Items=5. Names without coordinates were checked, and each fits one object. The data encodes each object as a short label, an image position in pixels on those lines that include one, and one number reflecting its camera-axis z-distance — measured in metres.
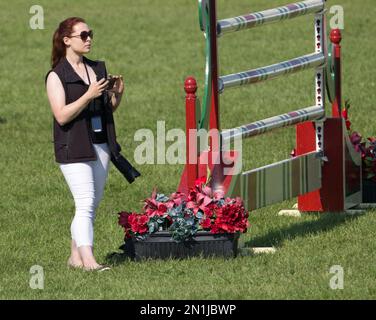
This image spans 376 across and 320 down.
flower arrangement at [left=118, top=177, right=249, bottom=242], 19.55
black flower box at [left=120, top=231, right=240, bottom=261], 19.70
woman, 19.17
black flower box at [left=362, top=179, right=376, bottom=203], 25.59
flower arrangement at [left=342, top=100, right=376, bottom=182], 25.47
